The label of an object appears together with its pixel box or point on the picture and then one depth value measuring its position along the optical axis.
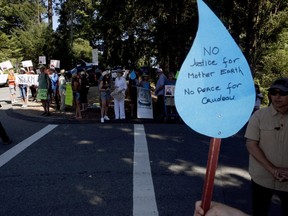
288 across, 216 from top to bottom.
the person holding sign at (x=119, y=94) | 7.53
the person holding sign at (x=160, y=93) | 7.88
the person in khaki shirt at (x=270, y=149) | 1.85
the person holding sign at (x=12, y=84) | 10.48
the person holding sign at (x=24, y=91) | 10.31
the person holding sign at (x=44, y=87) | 7.86
